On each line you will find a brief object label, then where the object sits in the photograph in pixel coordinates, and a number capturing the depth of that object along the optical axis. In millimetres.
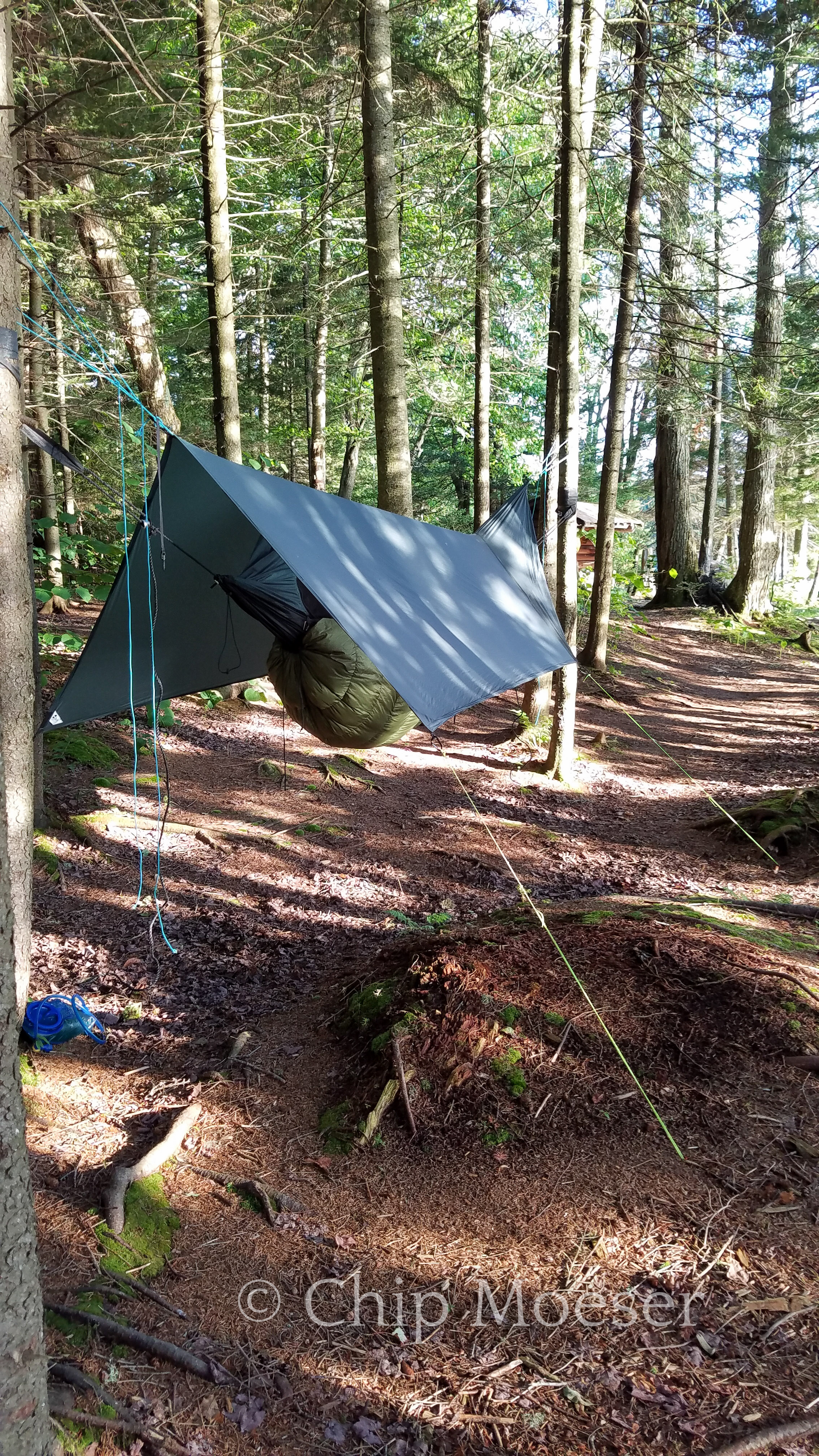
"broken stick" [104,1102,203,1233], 2420
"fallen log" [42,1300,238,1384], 1976
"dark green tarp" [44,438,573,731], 3484
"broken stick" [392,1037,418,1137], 2816
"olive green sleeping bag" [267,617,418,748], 4234
